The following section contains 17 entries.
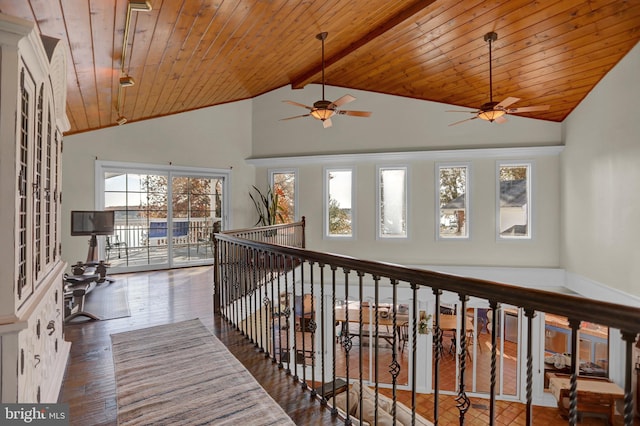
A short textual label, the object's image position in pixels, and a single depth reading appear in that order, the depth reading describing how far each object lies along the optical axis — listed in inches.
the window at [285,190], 344.5
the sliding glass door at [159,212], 272.2
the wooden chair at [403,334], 334.6
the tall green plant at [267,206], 324.8
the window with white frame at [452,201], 309.0
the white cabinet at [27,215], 61.5
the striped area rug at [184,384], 92.0
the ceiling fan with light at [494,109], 187.5
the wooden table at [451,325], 330.4
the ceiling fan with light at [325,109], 204.7
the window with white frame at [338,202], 333.1
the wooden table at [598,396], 236.8
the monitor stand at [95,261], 221.1
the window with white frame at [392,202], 321.4
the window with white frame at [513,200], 298.5
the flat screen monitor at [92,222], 221.6
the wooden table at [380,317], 346.3
